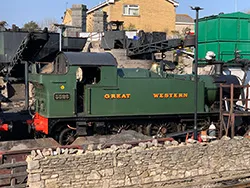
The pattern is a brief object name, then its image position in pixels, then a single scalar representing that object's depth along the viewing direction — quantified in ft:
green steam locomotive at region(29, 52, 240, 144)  41.24
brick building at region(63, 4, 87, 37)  105.29
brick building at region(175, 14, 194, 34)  131.13
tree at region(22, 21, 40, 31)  140.09
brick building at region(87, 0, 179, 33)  117.08
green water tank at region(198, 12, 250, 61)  69.79
